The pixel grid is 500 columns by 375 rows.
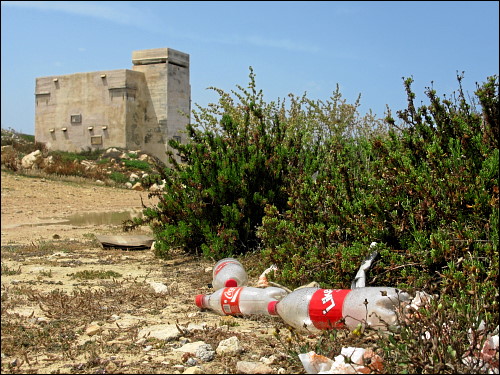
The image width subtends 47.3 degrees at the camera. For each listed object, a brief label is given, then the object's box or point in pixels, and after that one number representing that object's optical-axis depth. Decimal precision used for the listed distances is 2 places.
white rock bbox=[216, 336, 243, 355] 3.12
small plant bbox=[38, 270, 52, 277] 5.66
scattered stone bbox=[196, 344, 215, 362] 3.05
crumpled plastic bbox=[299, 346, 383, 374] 2.60
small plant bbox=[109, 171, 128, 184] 21.89
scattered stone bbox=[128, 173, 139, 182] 22.06
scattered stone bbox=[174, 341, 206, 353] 3.19
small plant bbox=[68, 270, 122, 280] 5.53
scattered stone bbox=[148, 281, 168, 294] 4.80
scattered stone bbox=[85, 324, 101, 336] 3.56
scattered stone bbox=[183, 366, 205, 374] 2.81
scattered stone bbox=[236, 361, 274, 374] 2.81
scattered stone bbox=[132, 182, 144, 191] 20.34
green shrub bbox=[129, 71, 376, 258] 6.47
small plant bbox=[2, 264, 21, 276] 5.74
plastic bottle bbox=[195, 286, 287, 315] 3.95
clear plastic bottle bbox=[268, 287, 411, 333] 3.23
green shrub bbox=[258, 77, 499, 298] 3.60
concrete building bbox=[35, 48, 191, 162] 26.27
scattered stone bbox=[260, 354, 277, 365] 2.96
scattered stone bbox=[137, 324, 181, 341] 3.42
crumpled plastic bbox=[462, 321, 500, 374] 2.51
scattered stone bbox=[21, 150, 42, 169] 20.66
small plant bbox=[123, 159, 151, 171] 23.86
